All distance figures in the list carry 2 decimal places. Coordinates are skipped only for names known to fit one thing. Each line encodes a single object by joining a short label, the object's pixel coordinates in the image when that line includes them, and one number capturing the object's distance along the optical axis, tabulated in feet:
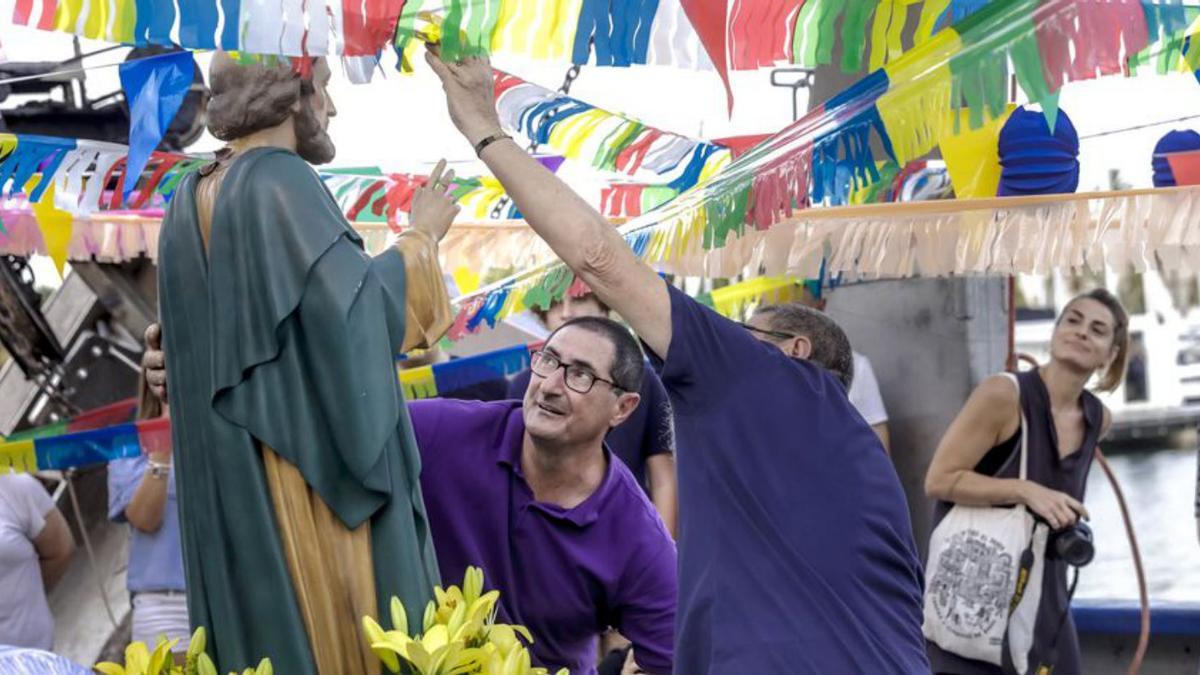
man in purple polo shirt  30.51
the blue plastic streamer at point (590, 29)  23.56
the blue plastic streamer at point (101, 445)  37.83
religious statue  22.57
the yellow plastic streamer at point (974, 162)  38.22
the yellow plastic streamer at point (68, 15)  21.17
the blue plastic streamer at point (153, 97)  27.92
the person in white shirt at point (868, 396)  46.89
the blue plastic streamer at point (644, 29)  23.94
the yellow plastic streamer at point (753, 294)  48.20
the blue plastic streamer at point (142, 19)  21.38
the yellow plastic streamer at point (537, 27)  23.20
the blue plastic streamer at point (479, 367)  42.31
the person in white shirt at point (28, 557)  42.92
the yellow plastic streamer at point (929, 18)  26.44
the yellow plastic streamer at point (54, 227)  39.25
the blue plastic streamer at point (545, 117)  37.90
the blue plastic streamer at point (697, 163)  40.15
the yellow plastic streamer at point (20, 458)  37.56
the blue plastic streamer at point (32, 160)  37.30
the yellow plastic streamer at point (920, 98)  26.26
